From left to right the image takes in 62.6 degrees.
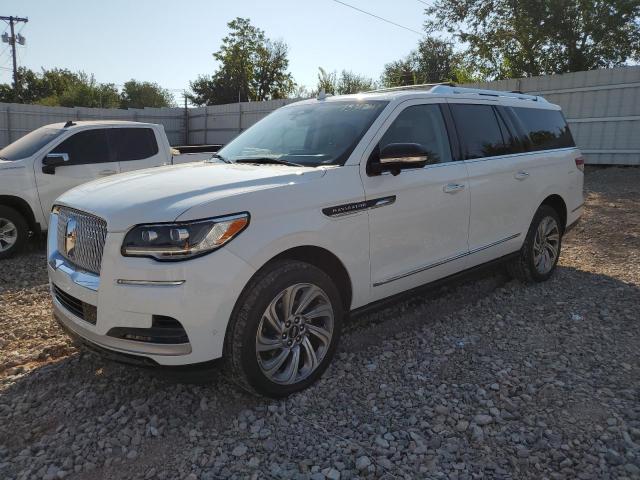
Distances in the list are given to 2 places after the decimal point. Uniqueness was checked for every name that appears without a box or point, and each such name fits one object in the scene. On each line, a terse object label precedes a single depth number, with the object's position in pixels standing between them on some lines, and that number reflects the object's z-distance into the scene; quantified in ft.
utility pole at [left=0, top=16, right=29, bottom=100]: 126.72
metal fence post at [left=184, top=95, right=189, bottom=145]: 85.20
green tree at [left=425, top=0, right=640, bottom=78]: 65.16
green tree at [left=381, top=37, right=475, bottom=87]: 86.00
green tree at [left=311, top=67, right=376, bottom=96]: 104.27
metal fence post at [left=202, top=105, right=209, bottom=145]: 81.46
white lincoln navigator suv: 9.07
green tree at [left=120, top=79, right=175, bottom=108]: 206.90
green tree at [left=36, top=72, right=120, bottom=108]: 166.50
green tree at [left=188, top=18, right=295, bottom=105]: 150.20
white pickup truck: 22.97
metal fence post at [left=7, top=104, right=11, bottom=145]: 67.97
